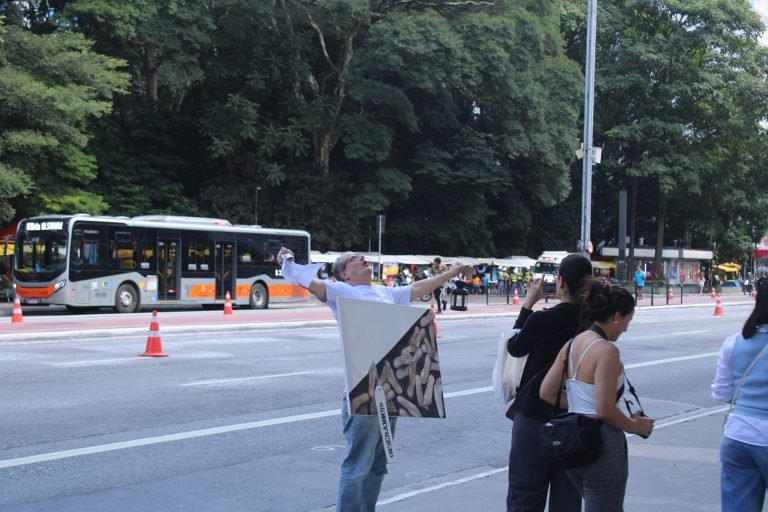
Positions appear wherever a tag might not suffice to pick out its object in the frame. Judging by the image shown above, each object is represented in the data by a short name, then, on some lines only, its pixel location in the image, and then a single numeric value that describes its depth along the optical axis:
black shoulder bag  4.27
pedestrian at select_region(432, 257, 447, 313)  25.86
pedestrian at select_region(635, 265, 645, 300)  44.66
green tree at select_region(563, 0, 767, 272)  55.16
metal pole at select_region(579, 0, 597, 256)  30.56
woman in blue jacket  4.58
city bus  27.33
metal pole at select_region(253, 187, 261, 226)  42.50
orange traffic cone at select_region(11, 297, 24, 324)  22.59
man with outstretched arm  5.28
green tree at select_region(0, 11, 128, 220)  29.17
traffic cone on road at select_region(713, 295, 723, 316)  34.31
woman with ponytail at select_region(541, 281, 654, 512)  4.26
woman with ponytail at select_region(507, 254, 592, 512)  4.72
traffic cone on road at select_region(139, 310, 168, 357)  15.88
